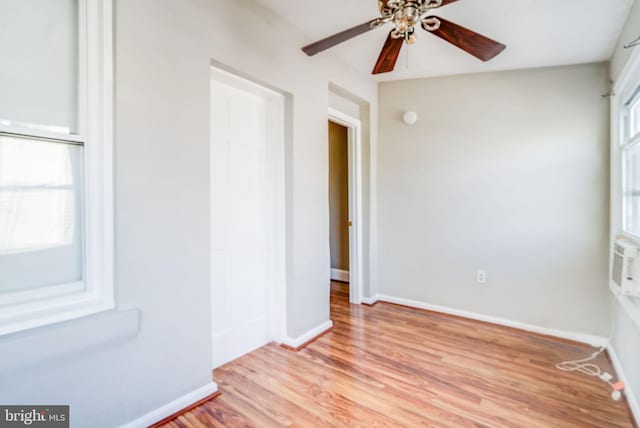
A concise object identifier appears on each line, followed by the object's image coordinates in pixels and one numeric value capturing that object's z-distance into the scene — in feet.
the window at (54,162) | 4.14
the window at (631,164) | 6.75
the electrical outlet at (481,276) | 10.13
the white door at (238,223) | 7.20
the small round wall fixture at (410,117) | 10.96
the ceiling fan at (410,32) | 4.80
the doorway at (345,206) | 11.58
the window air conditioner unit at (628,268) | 5.84
